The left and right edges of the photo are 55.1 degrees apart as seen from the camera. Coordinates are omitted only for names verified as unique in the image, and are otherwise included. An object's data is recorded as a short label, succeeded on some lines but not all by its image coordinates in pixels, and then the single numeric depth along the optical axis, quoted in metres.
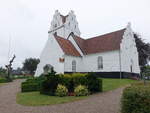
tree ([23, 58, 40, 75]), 57.22
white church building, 23.94
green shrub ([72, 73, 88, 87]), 12.12
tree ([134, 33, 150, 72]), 33.91
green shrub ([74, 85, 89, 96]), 11.13
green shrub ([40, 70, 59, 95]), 12.25
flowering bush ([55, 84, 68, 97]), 11.35
